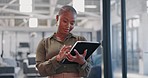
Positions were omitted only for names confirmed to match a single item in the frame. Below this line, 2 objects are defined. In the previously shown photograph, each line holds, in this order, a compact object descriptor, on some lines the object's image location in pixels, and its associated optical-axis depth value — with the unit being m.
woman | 1.24
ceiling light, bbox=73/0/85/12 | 3.90
